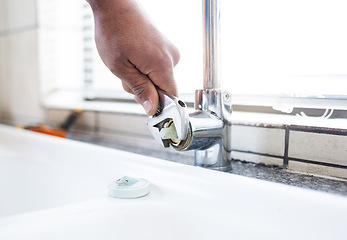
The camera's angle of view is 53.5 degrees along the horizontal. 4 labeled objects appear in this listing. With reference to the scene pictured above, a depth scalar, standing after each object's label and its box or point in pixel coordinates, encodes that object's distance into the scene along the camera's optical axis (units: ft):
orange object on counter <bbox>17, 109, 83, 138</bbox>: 2.46
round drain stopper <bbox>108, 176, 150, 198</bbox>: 1.30
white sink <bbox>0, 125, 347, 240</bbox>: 1.05
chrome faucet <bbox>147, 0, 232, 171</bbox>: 1.31
